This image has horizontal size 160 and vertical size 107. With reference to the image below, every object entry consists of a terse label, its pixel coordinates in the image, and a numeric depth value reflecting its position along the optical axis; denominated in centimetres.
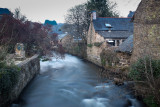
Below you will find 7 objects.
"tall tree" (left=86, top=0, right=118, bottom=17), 2893
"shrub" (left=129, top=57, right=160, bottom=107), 730
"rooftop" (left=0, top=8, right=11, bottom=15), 2356
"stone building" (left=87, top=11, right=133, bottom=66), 2167
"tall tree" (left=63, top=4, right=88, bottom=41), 2919
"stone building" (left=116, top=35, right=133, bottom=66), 1286
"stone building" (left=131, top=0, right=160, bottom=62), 910
